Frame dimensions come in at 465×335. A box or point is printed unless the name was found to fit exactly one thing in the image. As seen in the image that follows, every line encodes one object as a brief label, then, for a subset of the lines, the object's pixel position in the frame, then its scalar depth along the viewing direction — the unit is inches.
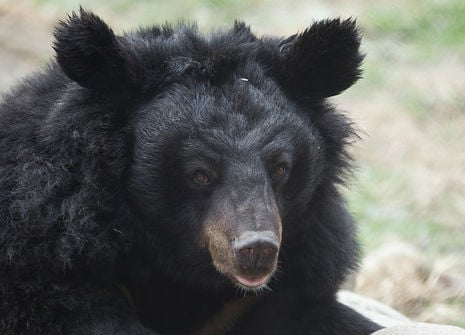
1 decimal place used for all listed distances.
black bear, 397.1
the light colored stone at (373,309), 551.2
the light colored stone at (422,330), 430.0
